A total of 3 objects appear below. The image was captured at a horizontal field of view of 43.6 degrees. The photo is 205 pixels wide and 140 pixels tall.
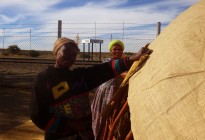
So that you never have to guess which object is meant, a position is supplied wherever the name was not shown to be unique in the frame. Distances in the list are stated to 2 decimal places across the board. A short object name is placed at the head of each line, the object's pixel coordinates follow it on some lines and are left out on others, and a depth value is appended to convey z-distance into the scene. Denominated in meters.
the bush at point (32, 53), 25.70
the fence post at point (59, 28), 6.92
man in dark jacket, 1.64
